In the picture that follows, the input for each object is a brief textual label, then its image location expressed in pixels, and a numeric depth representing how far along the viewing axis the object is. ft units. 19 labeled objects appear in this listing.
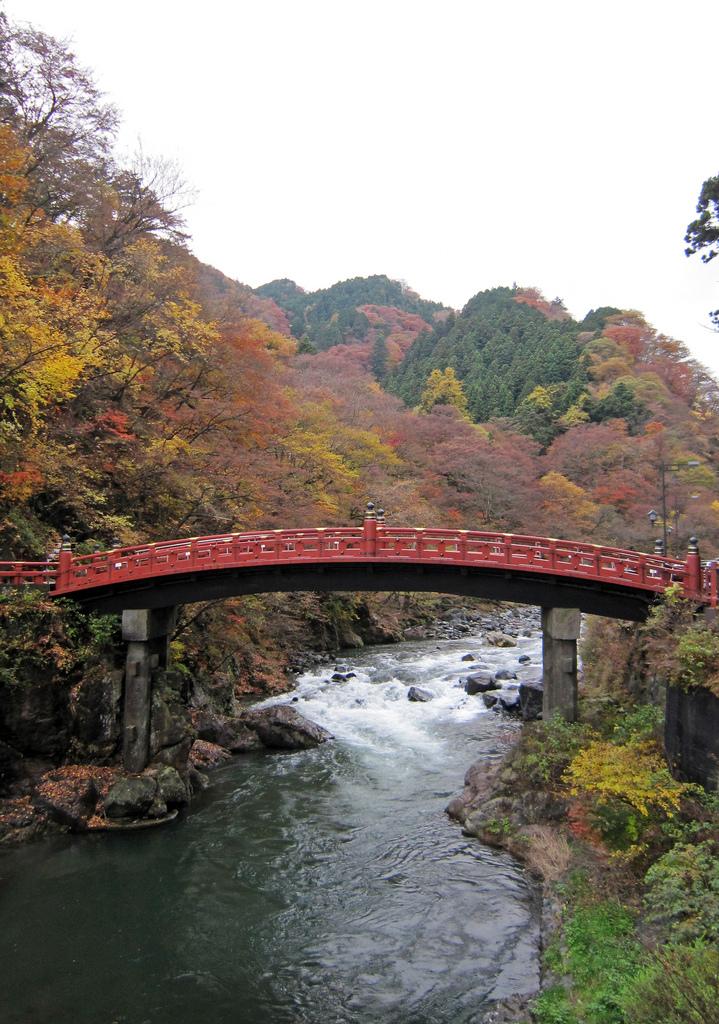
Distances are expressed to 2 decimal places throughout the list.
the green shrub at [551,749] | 48.55
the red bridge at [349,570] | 55.31
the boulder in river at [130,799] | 50.52
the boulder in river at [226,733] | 68.13
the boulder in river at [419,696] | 85.40
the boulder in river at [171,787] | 53.21
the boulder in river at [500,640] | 121.30
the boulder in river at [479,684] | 87.25
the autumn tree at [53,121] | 76.95
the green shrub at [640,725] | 47.26
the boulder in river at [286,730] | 68.74
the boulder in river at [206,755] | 63.59
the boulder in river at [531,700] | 76.74
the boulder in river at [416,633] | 130.72
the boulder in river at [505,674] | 93.61
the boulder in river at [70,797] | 48.70
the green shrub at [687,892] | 27.12
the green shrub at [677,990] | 20.40
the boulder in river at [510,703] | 80.48
